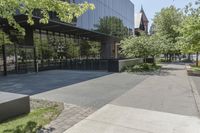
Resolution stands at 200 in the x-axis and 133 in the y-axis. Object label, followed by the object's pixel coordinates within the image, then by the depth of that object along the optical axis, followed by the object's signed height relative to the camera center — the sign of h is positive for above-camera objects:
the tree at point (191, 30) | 12.30 +2.29
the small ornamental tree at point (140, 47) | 14.77 +1.08
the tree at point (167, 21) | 29.43 +7.41
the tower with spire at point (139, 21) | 46.24 +11.93
